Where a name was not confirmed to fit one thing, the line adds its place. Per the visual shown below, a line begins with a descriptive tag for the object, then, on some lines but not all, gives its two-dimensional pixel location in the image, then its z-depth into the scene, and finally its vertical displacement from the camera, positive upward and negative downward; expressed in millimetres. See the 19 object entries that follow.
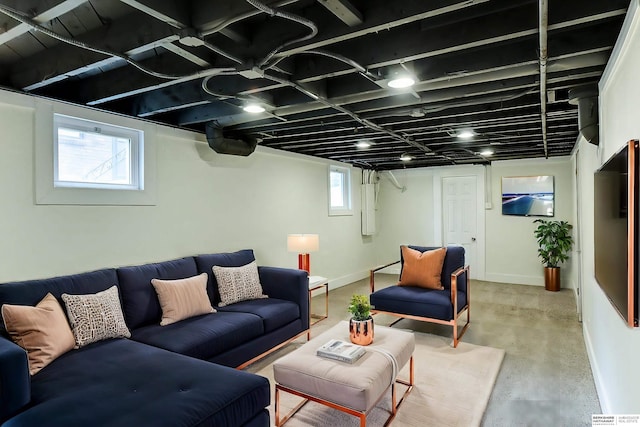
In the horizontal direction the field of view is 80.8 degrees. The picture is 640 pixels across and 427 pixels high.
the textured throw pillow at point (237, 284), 3562 -648
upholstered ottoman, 2105 -950
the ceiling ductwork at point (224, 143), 3797 +788
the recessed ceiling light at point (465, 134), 4112 +916
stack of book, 2363 -874
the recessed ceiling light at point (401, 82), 2371 +861
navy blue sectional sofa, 1681 -849
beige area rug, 2424 -1301
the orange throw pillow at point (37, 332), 2145 -661
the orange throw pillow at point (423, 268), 4145 -592
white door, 7016 +30
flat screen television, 1490 -75
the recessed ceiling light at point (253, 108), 3074 +907
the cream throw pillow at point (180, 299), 3039 -671
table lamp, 4536 -352
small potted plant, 2639 -757
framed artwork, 6309 +333
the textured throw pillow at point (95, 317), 2457 -668
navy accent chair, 3695 -860
